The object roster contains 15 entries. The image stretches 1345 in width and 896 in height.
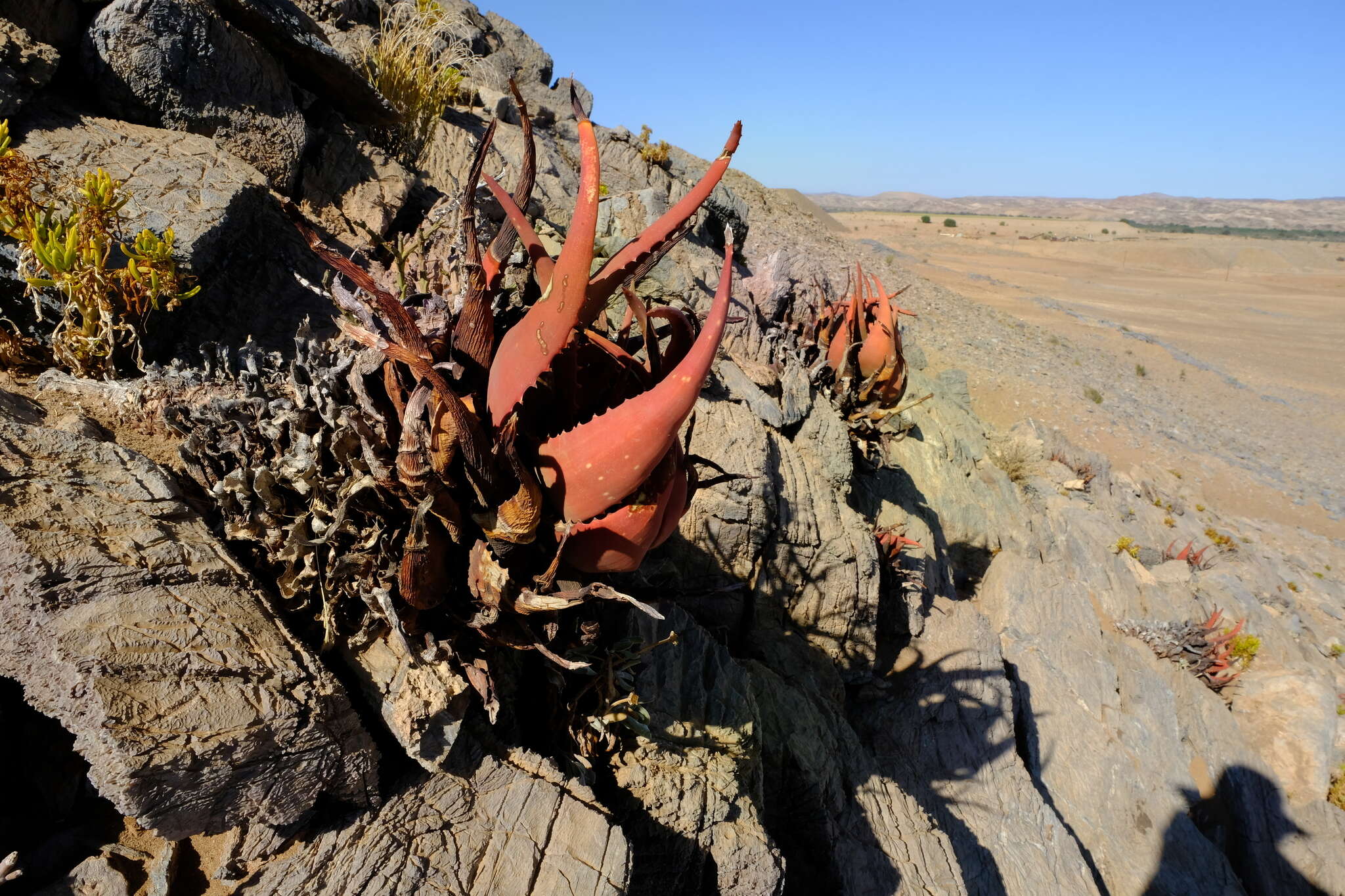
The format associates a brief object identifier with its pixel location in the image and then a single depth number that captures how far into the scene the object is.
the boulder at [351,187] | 3.58
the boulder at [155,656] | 1.15
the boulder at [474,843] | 1.36
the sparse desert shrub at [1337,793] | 5.67
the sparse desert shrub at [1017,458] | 7.90
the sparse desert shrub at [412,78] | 4.50
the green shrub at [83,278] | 1.86
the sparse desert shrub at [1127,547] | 7.25
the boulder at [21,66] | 2.44
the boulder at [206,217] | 2.44
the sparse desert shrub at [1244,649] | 6.52
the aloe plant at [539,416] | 1.26
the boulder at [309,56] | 3.38
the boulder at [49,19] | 2.66
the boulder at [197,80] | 2.88
